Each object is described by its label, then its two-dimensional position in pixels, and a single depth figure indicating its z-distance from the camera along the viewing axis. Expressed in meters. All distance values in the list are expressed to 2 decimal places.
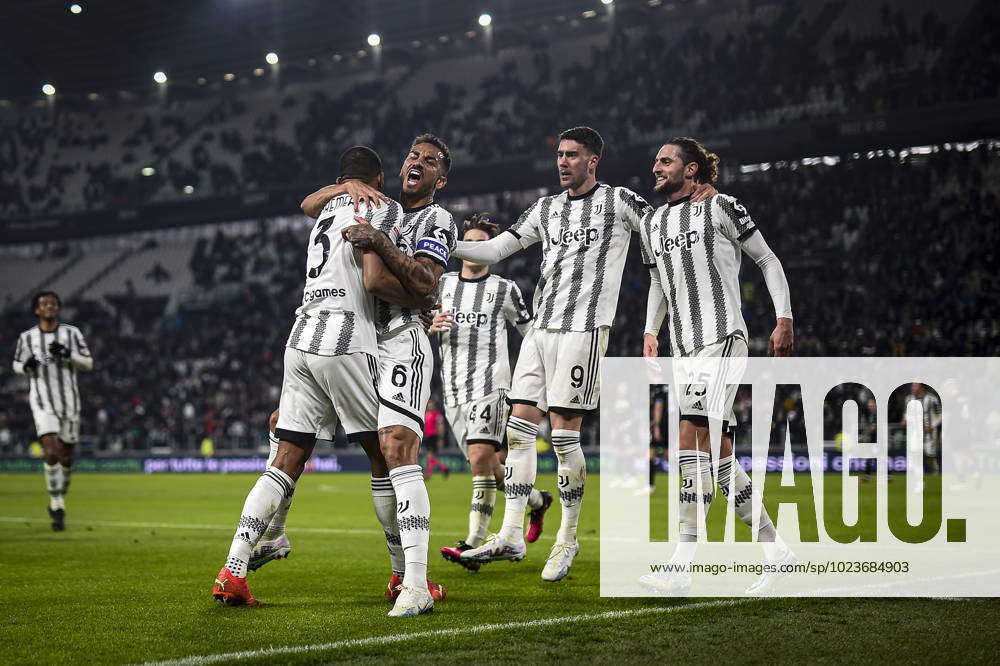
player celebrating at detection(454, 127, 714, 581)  6.79
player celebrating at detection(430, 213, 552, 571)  8.41
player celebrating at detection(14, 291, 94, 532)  11.59
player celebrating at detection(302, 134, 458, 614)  5.25
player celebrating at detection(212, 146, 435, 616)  5.44
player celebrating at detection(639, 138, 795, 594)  6.08
